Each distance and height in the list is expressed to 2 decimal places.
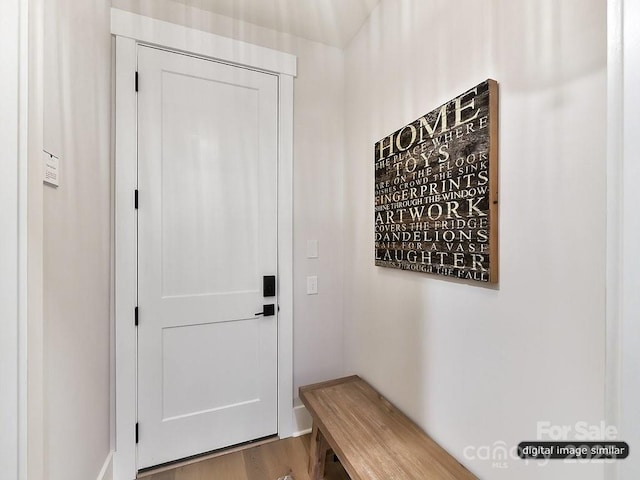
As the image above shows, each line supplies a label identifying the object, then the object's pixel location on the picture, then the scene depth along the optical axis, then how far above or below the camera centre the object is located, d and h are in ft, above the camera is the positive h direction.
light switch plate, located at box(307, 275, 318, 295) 6.86 -1.09
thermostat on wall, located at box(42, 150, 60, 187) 3.23 +0.78
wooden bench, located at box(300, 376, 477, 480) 3.77 -2.94
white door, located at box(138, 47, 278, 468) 5.62 -0.31
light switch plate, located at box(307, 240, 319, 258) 6.84 -0.23
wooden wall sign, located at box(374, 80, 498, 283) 3.43 +0.67
